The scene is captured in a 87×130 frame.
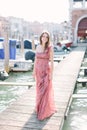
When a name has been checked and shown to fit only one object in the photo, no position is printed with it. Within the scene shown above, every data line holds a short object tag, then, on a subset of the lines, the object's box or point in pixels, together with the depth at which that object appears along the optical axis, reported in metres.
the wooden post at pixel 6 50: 15.03
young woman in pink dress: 6.05
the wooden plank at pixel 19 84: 10.69
